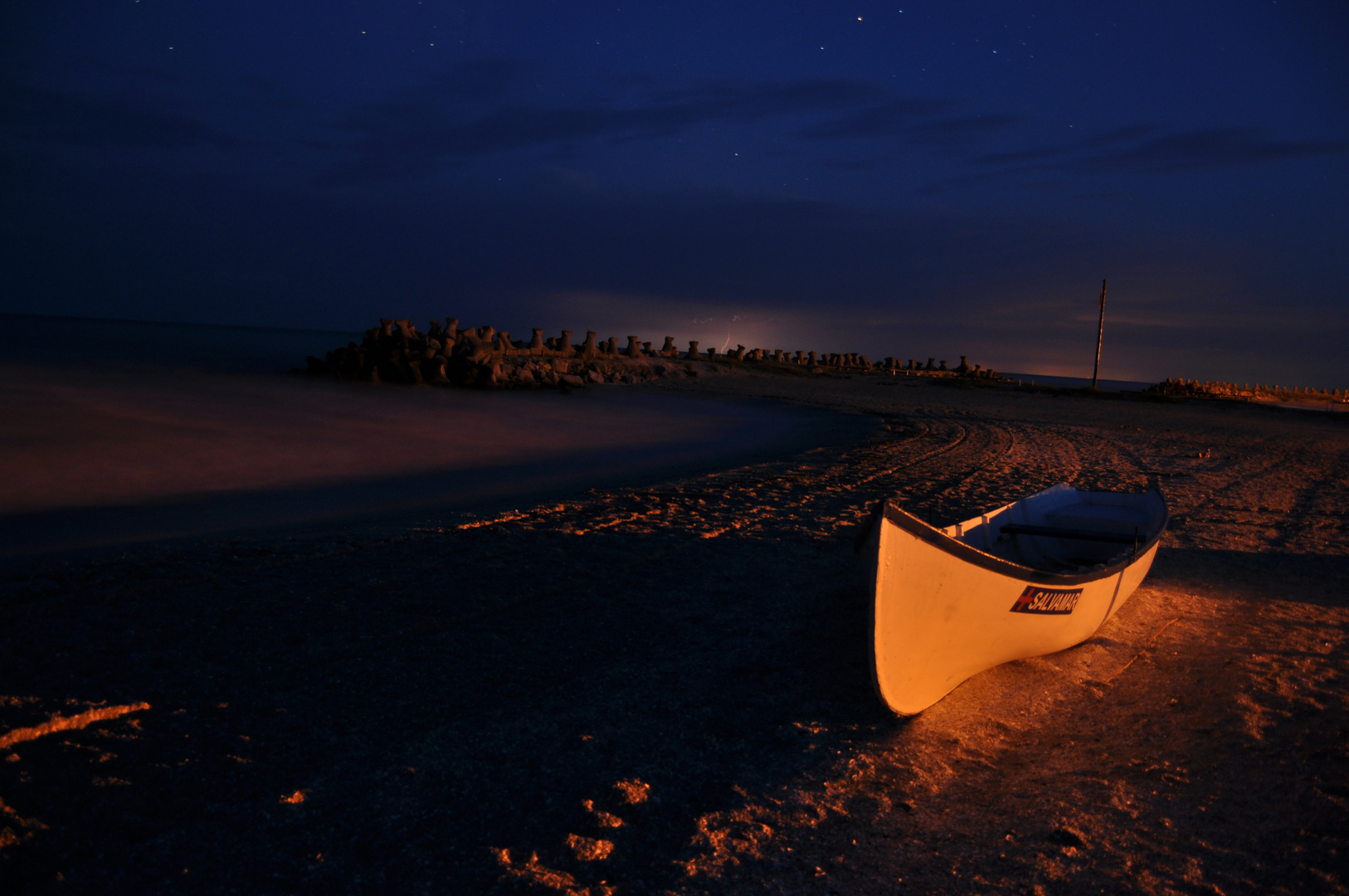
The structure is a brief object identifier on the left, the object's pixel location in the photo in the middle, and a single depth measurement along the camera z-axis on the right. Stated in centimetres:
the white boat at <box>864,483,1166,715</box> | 353
